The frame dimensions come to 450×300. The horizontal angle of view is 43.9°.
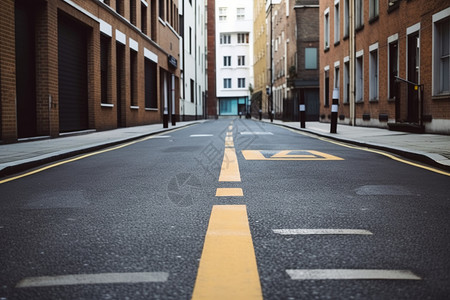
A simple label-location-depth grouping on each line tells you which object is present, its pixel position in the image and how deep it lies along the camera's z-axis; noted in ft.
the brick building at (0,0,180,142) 41.83
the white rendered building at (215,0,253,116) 292.61
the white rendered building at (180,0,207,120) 150.71
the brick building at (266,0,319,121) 128.98
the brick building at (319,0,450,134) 50.98
